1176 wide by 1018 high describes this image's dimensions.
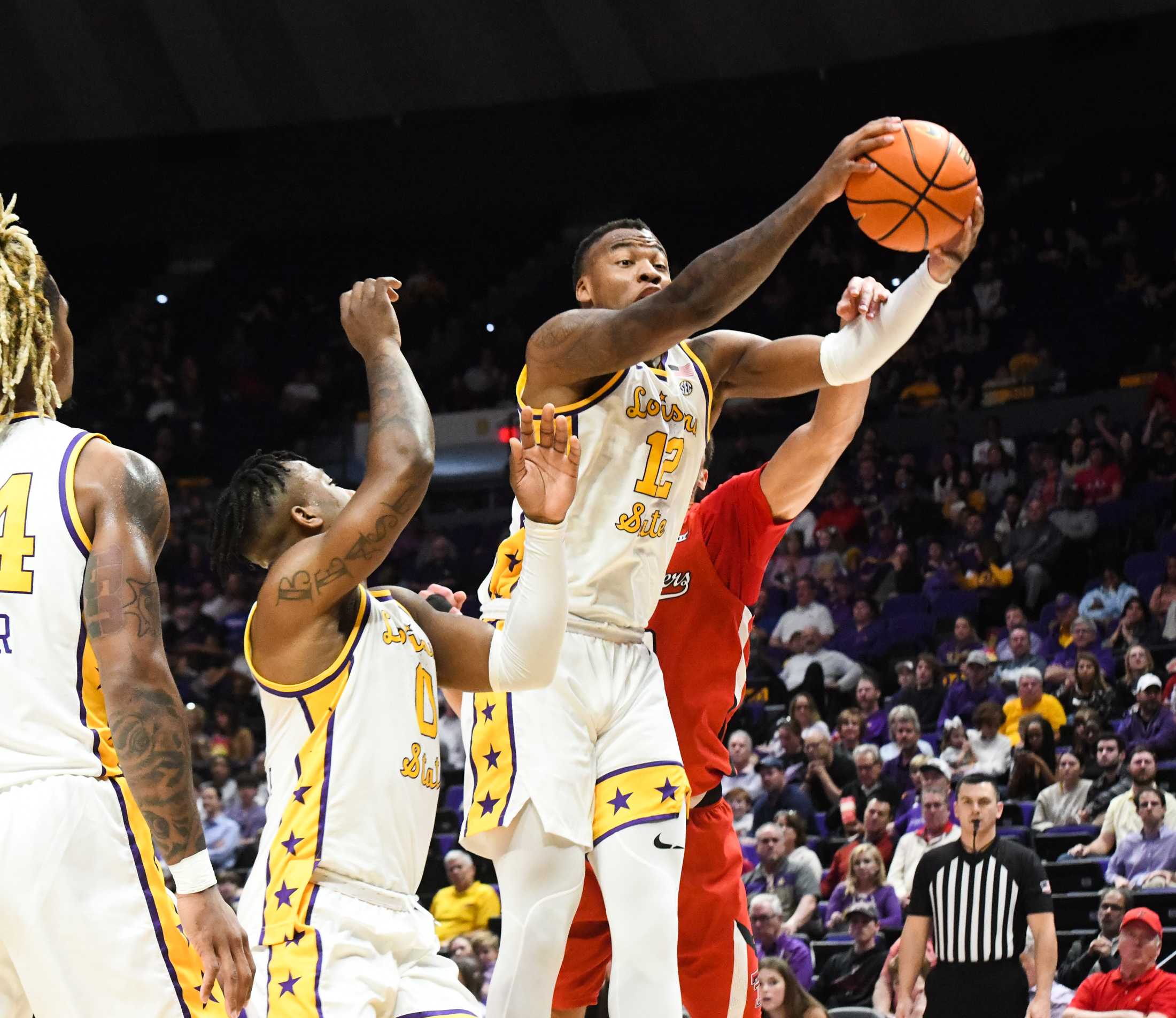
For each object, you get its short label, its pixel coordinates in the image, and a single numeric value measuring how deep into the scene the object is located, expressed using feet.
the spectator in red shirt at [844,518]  50.03
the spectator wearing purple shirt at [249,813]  43.70
